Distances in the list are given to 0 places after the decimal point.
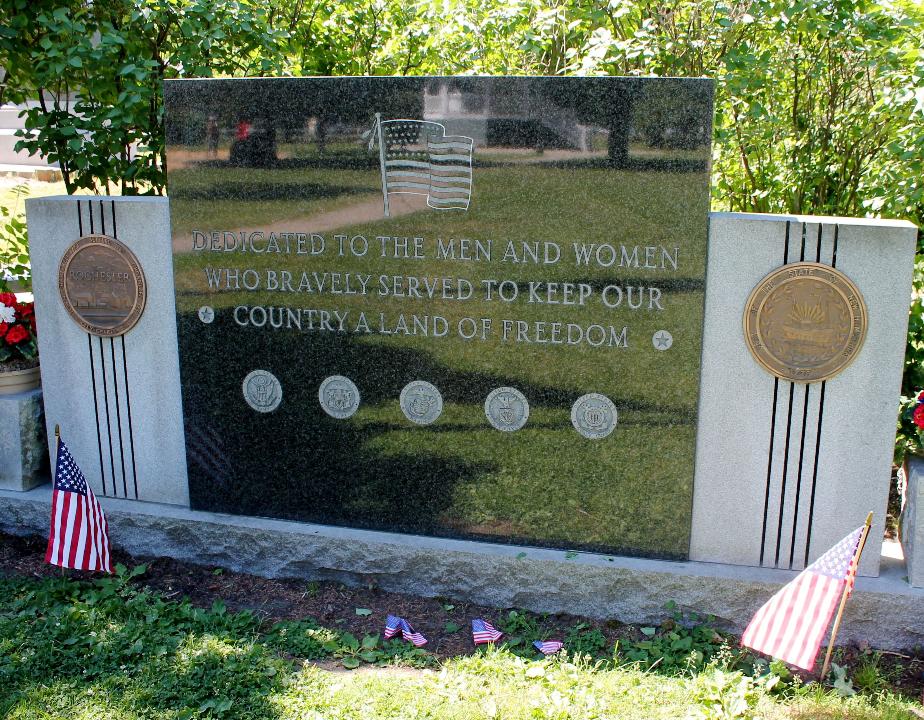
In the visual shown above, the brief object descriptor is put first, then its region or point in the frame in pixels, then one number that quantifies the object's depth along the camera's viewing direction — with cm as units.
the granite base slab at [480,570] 399
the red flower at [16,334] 514
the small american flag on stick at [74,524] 429
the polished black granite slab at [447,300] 407
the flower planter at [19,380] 508
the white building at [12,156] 1774
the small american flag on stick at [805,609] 340
